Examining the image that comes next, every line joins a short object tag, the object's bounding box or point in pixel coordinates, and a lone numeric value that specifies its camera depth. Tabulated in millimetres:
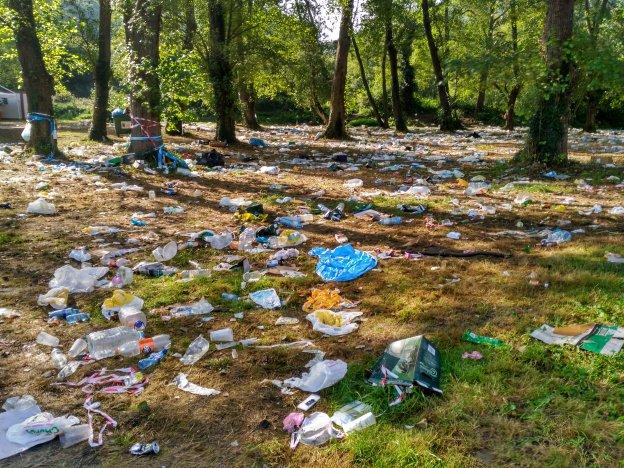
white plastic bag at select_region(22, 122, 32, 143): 10512
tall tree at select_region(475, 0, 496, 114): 8345
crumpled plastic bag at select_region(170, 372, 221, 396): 2633
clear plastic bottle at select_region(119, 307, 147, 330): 3363
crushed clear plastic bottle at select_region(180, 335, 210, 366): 2955
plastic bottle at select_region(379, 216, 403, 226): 5734
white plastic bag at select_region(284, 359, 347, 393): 2623
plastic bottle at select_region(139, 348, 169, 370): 2904
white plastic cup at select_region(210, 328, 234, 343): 3170
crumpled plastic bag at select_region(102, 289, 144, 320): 3543
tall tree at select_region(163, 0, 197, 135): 11888
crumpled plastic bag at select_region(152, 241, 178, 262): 4648
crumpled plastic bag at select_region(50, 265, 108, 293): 4000
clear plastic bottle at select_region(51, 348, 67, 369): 2934
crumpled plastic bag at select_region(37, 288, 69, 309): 3655
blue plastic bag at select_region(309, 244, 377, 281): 4148
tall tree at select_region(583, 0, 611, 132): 16741
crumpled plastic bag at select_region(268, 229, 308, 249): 5027
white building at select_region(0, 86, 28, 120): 27492
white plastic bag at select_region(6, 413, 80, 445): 2309
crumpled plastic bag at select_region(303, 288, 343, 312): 3609
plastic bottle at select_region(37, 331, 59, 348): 3152
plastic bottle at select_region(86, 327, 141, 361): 3049
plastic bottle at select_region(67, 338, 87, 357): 3045
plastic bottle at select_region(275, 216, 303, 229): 5695
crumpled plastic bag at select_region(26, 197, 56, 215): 6164
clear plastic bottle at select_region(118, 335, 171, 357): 3037
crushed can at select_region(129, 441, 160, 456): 2217
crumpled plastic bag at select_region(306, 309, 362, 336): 3230
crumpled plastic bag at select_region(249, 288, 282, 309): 3652
